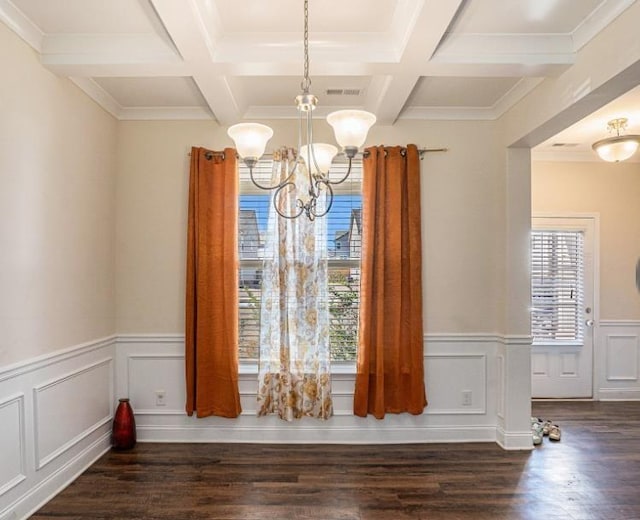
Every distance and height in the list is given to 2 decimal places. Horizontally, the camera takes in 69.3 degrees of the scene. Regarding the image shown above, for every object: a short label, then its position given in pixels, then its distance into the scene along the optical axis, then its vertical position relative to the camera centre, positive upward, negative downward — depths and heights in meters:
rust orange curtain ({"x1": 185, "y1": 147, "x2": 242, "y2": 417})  3.74 -0.27
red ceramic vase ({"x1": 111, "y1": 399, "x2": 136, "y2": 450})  3.64 -1.37
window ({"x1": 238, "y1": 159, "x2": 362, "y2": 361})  3.97 -0.03
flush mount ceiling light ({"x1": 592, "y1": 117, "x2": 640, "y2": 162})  4.03 +0.97
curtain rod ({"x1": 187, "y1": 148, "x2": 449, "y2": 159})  3.89 +0.88
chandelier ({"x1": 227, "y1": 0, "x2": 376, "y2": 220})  2.06 +0.55
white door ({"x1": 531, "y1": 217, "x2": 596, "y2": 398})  5.30 -0.61
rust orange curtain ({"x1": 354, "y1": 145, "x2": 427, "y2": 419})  3.73 -0.30
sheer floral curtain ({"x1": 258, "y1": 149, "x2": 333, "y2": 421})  3.77 -0.58
